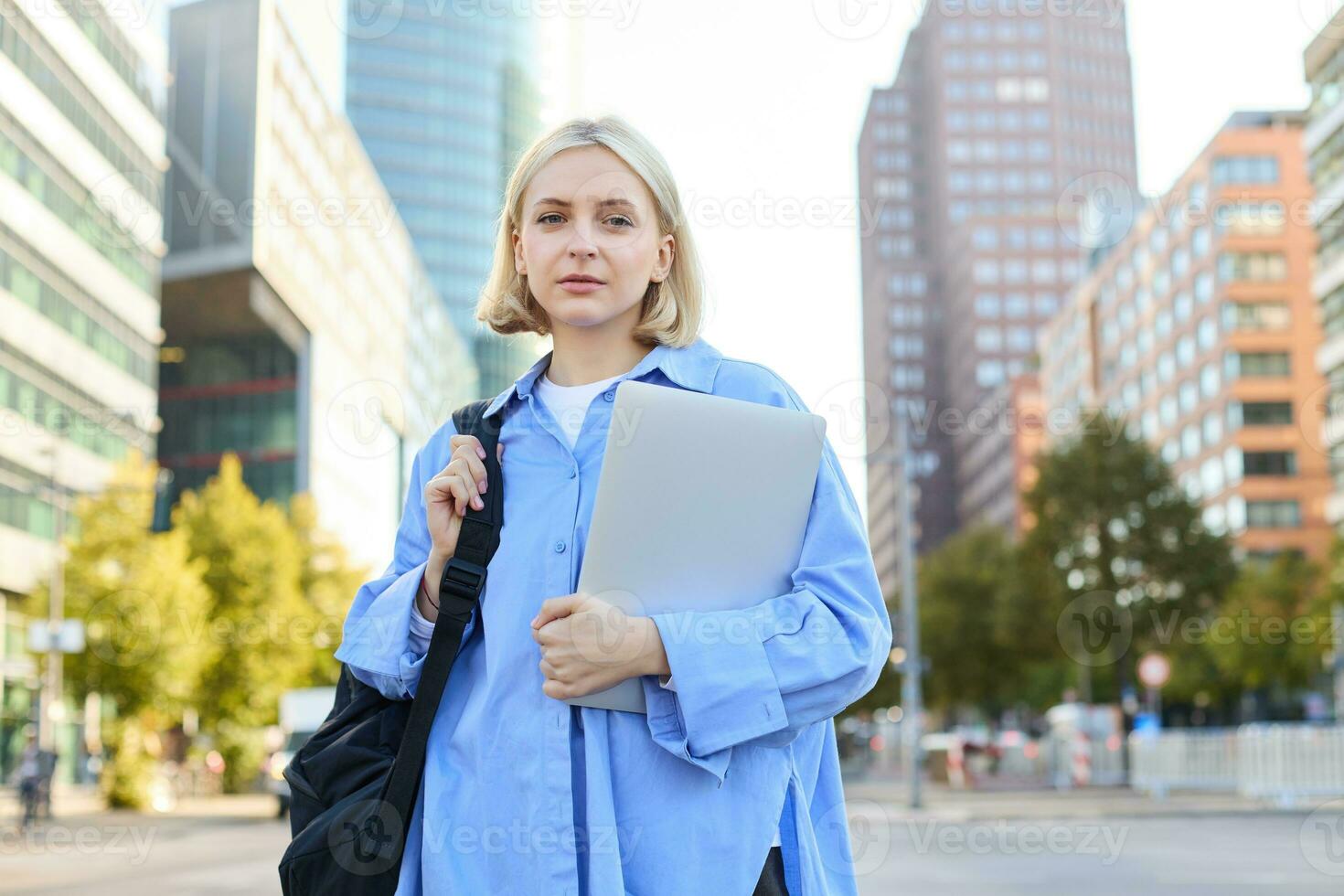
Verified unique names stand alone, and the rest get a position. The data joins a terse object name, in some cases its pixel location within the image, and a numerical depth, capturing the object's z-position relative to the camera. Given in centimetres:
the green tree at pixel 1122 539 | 3756
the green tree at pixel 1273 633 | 4625
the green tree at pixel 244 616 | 3362
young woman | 184
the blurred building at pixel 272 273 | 5044
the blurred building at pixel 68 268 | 3650
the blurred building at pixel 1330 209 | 4888
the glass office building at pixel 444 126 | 11175
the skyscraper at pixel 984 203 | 13212
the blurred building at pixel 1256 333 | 7062
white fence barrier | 2303
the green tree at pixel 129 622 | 2802
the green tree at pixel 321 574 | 4112
